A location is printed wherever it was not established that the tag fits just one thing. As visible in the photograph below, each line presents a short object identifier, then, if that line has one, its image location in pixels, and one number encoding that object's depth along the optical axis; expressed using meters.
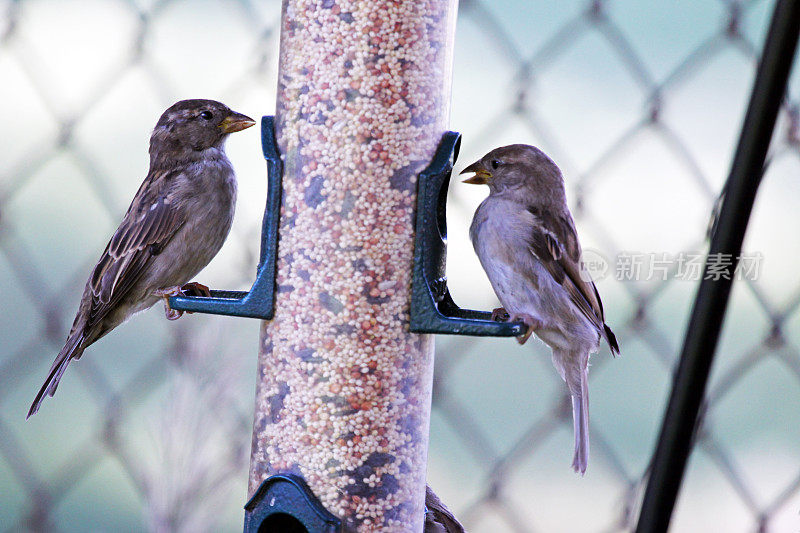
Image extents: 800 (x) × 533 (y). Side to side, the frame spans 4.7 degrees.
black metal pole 3.35
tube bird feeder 3.46
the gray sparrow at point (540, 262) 3.53
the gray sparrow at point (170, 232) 3.57
